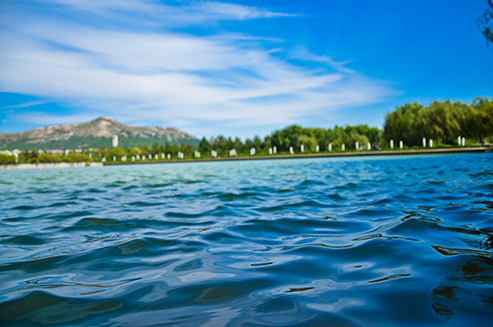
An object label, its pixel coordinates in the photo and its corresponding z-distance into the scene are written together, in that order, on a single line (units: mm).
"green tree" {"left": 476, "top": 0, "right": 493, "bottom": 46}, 7941
